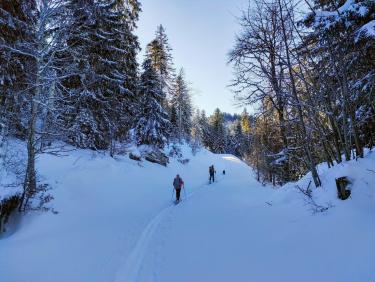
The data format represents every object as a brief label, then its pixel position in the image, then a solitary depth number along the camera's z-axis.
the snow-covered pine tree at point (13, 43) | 10.12
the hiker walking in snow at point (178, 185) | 15.84
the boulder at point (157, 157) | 25.61
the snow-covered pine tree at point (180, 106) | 49.69
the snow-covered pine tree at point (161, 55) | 36.53
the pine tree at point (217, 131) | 80.94
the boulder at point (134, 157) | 22.45
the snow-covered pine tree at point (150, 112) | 25.95
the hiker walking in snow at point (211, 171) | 28.06
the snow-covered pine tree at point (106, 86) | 15.98
